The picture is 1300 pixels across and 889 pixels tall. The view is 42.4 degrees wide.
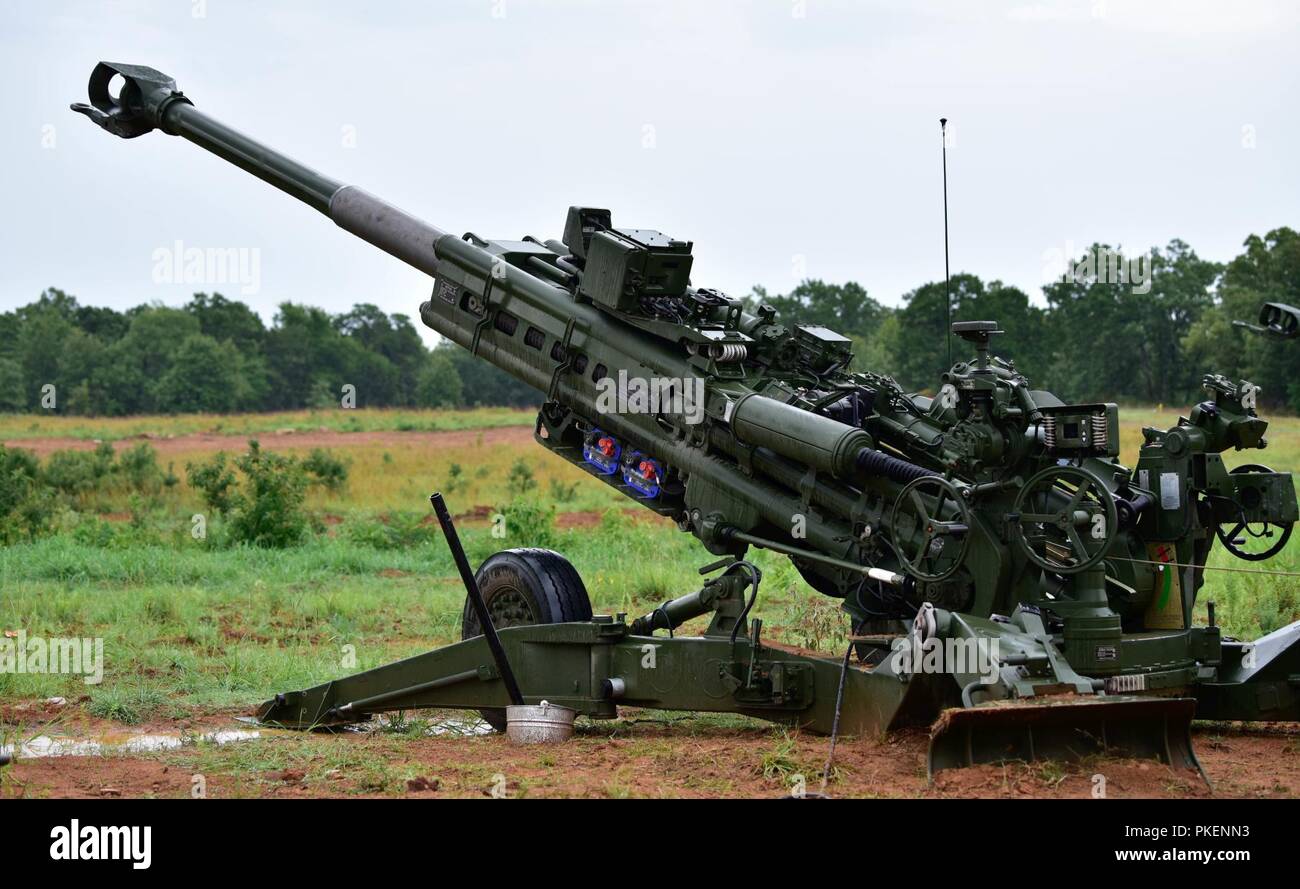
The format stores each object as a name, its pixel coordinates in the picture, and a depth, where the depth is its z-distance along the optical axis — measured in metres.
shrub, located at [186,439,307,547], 20.73
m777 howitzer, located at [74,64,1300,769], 8.62
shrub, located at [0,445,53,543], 21.01
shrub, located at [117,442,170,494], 29.55
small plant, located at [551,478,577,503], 28.66
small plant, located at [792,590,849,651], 13.34
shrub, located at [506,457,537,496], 29.34
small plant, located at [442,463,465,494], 29.50
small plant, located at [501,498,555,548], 20.17
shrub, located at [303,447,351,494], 28.81
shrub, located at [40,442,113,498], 28.61
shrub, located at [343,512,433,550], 21.12
